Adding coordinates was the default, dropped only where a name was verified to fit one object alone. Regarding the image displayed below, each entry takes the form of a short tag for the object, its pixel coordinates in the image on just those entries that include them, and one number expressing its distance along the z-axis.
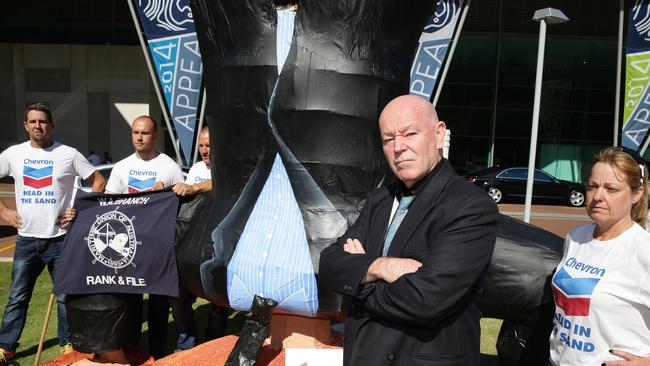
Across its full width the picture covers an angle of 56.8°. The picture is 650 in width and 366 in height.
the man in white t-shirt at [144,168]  3.88
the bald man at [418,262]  1.67
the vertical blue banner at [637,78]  12.84
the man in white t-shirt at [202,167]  4.29
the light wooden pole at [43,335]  3.77
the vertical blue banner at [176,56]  11.55
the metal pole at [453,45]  11.97
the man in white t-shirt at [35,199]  3.96
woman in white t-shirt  1.93
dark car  17.34
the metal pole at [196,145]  11.74
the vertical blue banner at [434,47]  10.55
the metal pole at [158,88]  12.74
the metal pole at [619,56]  14.83
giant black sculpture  2.43
